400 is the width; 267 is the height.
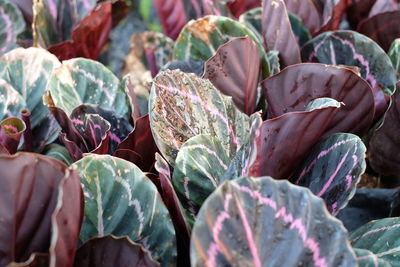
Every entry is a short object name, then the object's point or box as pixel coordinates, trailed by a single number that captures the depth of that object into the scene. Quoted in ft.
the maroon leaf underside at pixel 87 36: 3.76
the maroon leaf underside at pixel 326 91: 2.65
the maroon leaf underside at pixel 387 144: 2.83
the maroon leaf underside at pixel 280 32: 3.04
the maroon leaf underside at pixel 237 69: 2.77
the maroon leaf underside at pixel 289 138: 2.29
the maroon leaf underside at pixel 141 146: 2.67
